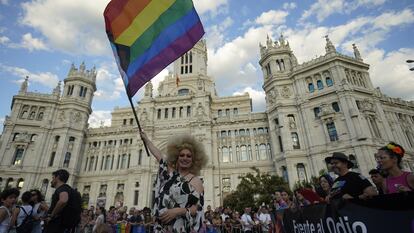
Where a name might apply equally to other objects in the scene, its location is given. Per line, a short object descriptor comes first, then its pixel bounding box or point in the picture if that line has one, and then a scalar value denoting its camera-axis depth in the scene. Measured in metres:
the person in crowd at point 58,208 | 4.30
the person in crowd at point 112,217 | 11.32
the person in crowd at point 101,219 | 8.61
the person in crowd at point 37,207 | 6.16
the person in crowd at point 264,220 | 10.06
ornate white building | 29.48
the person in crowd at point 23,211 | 5.33
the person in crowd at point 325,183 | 6.20
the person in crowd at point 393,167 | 4.00
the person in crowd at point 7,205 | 4.72
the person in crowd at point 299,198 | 7.76
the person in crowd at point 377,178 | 5.70
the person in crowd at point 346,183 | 3.97
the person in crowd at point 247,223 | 10.52
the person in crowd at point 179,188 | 2.55
